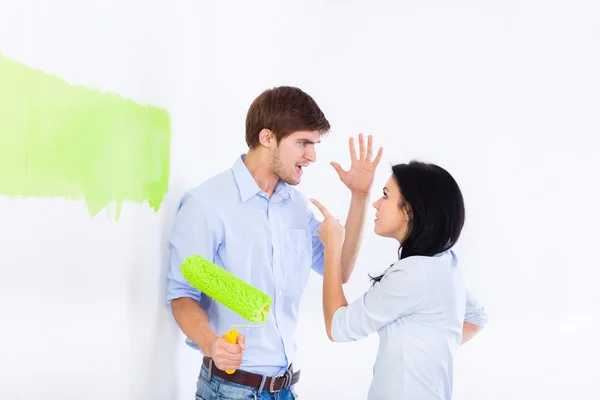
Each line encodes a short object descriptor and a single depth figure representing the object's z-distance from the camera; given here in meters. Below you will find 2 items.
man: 1.61
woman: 1.55
